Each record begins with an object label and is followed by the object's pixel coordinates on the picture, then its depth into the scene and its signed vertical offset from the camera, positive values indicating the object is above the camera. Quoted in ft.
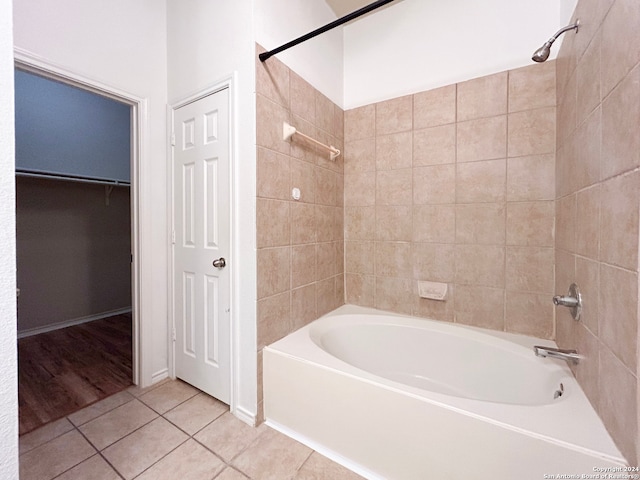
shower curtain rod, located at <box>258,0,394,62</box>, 3.62 +3.24
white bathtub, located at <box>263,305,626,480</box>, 2.80 -2.41
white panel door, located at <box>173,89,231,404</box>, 5.10 -0.17
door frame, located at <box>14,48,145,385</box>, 5.54 +0.24
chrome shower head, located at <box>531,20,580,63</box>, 3.64 +2.72
